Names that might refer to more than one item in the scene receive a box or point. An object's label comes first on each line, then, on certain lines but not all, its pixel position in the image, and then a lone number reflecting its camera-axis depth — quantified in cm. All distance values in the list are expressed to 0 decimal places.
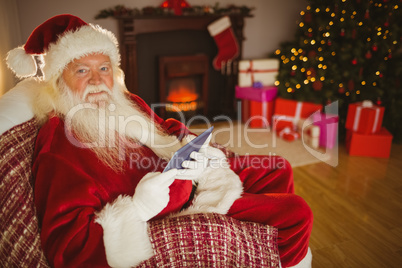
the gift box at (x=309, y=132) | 315
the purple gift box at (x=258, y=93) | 364
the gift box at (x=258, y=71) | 376
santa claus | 104
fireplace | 335
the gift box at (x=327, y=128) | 311
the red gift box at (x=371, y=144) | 290
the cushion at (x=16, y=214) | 99
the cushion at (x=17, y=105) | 113
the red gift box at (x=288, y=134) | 336
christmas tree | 304
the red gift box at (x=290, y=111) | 334
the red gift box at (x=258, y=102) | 367
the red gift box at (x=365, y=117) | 287
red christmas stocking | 363
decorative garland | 317
